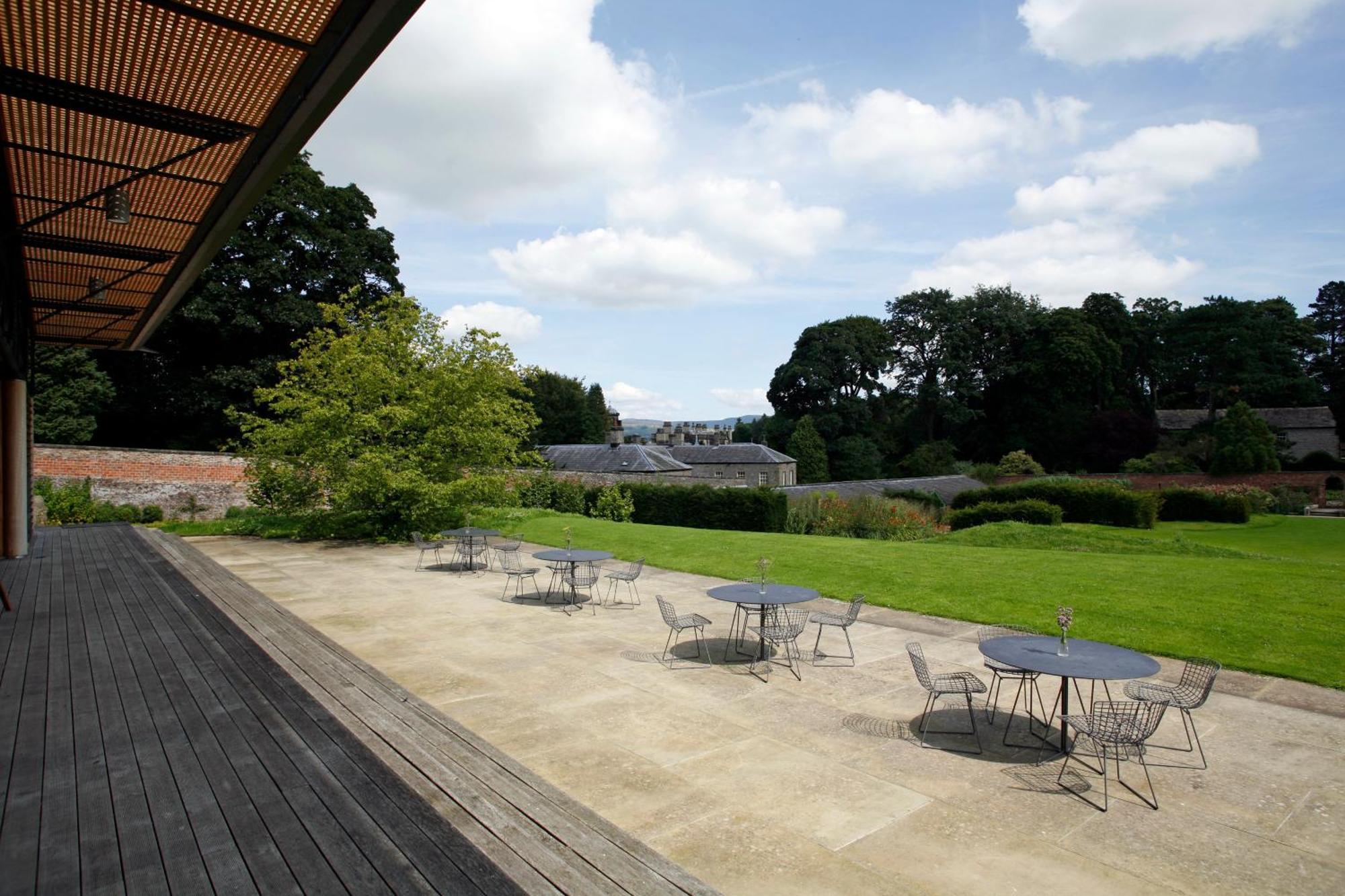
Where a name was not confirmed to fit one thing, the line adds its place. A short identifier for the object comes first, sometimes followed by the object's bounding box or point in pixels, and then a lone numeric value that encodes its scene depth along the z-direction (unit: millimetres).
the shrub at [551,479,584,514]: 26734
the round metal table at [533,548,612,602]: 11078
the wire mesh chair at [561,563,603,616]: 11248
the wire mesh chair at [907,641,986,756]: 5801
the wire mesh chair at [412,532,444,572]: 14461
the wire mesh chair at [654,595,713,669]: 8133
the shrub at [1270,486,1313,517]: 32250
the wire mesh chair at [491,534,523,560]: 17334
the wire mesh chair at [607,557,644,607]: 11094
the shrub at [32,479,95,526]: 19531
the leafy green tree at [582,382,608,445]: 61062
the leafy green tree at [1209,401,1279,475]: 35969
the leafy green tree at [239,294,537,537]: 17734
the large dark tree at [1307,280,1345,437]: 51438
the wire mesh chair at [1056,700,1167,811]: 4711
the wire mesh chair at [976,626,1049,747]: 6035
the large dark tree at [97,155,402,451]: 29594
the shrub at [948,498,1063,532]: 21688
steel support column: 11234
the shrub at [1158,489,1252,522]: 26719
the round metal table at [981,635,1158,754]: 5164
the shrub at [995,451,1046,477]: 42559
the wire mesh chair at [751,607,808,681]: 7441
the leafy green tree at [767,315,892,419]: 57500
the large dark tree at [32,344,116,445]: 26438
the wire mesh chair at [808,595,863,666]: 7938
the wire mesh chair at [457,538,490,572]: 14852
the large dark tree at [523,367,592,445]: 60000
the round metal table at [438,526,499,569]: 14328
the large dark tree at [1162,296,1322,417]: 49938
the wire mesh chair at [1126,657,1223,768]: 5434
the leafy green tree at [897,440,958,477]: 50550
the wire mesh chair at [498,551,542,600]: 11578
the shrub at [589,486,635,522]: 25641
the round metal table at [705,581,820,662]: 7756
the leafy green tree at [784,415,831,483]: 53469
